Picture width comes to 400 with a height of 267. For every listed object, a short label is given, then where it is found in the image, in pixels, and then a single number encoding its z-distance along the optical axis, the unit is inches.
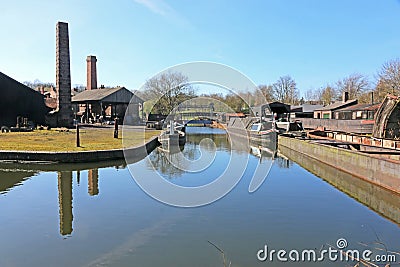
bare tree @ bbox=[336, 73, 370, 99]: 2536.9
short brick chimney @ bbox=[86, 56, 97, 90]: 1984.0
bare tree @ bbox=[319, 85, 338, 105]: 2713.8
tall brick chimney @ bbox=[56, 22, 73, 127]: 1277.7
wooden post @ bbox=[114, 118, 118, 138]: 899.8
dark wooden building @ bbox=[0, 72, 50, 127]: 1192.2
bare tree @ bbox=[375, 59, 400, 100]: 1571.1
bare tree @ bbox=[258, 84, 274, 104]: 2768.2
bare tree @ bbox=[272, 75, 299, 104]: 2999.5
